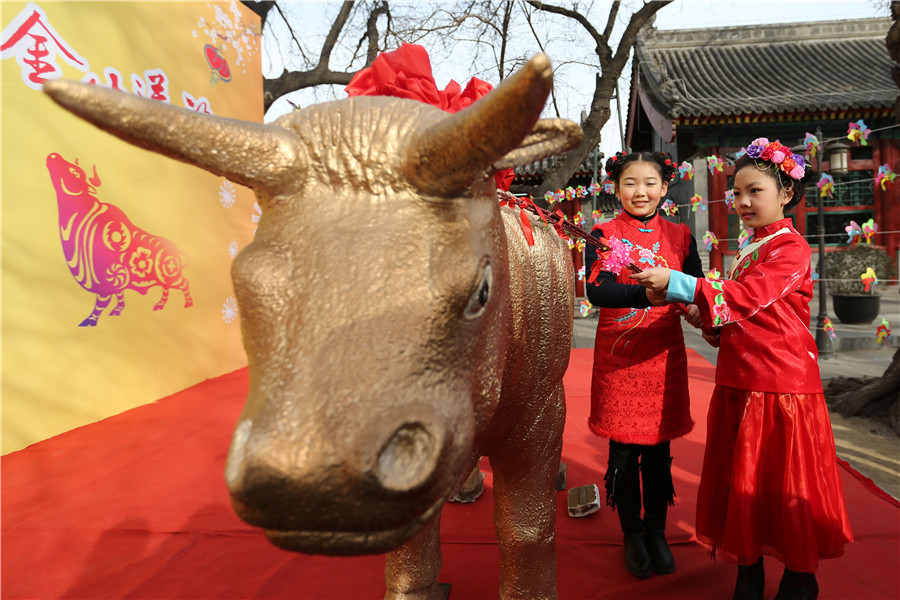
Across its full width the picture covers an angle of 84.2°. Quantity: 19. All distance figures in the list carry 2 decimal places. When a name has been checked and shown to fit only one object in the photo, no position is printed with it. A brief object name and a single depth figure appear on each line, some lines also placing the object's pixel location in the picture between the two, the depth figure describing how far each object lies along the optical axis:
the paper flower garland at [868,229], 3.28
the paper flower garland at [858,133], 3.39
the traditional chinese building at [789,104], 11.37
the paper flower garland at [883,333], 3.72
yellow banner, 4.23
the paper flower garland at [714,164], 3.34
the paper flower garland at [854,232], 3.39
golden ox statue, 0.87
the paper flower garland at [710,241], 3.67
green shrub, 10.47
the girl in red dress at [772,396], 1.95
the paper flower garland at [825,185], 2.97
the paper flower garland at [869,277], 3.19
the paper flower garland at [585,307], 2.66
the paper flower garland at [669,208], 3.33
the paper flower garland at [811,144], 2.82
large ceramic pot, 9.27
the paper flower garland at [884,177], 3.49
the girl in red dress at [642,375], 2.39
